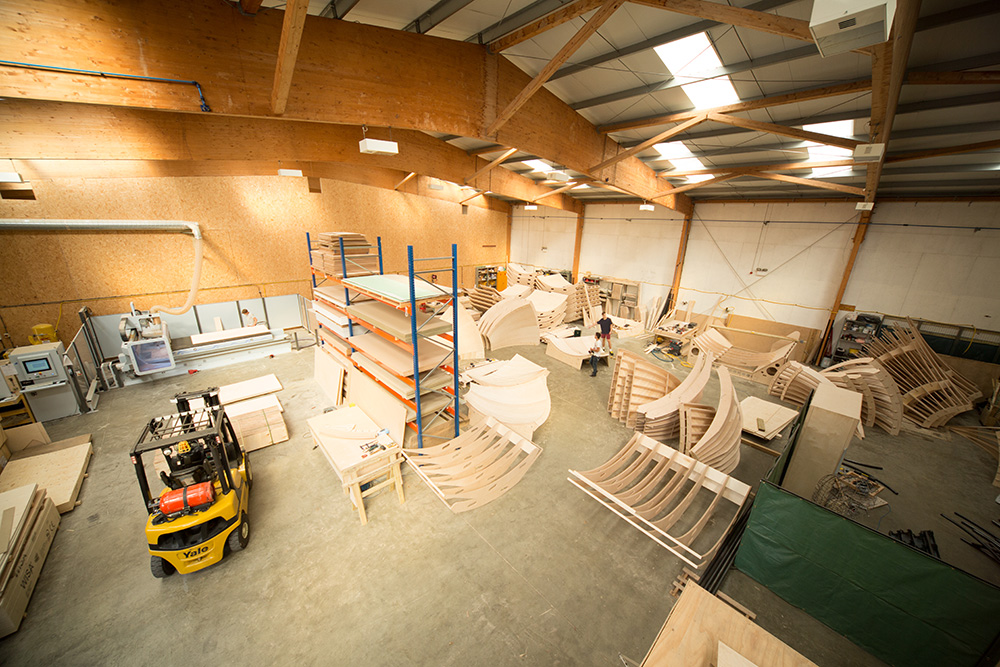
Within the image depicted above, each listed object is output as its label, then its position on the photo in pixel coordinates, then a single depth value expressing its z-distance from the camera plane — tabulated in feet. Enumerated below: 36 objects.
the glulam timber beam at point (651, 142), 19.70
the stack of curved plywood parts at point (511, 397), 21.30
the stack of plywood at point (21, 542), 11.26
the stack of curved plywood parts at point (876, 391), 24.43
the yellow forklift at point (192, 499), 12.28
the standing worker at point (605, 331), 33.30
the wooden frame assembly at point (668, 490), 14.70
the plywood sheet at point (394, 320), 17.31
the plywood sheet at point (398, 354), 18.17
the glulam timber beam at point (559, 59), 11.88
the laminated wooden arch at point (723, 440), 17.57
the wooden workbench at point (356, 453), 15.07
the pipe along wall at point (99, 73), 11.51
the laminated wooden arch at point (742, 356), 31.50
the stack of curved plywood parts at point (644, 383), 22.88
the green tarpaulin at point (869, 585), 9.70
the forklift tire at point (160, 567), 12.69
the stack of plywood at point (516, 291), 44.42
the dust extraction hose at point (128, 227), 25.16
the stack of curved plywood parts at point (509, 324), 36.19
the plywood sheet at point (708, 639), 7.74
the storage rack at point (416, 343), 16.66
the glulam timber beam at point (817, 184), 27.25
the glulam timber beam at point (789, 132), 18.34
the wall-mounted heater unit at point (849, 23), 5.96
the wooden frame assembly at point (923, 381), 25.90
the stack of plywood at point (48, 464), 16.17
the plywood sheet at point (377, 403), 18.88
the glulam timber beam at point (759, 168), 23.42
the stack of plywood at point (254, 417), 19.65
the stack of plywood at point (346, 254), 24.45
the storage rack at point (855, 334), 33.69
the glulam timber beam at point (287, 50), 10.21
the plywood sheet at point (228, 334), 30.50
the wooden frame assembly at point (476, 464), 15.93
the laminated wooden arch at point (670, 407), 20.18
